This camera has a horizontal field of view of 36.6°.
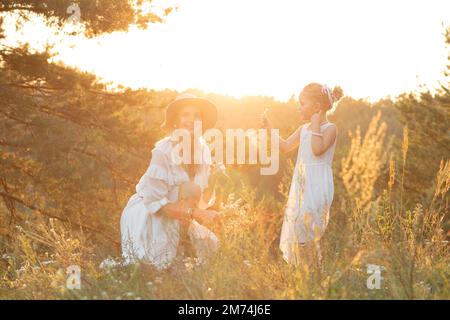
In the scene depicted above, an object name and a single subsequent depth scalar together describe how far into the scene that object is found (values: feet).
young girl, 15.74
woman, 15.26
